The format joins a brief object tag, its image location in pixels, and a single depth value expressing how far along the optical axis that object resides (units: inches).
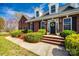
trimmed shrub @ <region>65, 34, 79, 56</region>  89.2
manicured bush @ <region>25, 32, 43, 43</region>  112.9
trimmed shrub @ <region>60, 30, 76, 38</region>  105.7
